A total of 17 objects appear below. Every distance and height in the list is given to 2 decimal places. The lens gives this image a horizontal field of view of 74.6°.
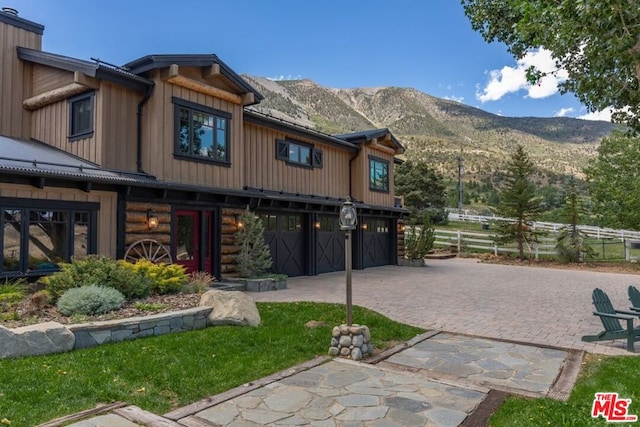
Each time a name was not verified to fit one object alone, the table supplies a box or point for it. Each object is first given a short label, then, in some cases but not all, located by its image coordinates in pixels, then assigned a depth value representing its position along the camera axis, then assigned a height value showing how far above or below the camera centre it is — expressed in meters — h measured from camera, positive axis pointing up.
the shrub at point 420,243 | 19.02 -0.74
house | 8.41 +1.62
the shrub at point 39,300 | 6.17 -1.09
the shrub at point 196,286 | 8.32 -1.20
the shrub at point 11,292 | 6.41 -1.04
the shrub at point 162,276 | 7.92 -0.96
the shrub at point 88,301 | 6.07 -1.10
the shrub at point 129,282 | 7.16 -0.96
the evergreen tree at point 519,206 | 21.88 +1.06
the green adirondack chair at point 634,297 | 7.11 -1.20
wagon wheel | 9.43 -0.58
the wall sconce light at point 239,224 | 12.04 +0.08
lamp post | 5.98 +0.05
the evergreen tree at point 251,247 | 11.70 -0.58
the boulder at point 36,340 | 4.79 -1.34
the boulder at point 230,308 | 6.75 -1.34
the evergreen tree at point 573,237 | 20.83 -0.53
